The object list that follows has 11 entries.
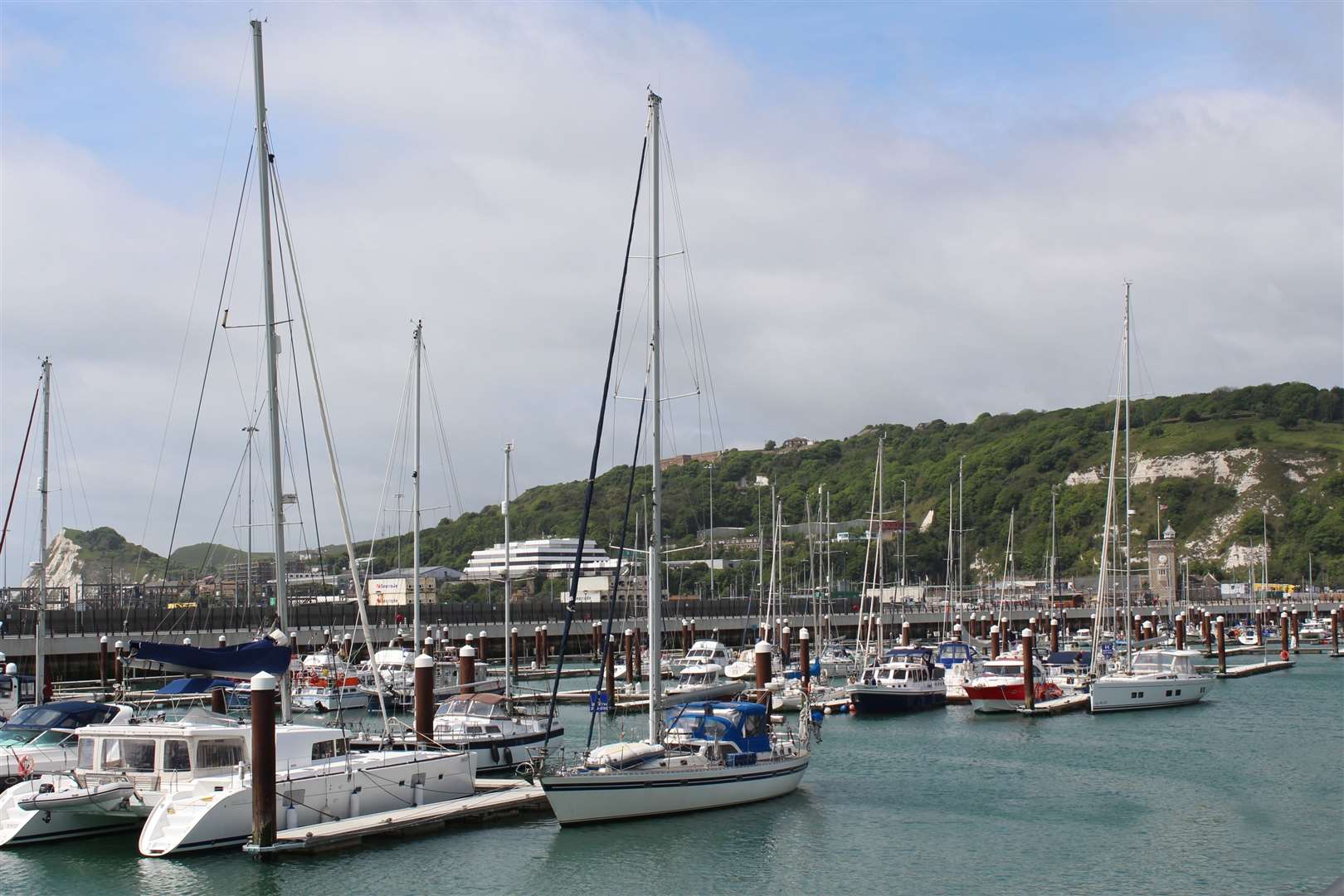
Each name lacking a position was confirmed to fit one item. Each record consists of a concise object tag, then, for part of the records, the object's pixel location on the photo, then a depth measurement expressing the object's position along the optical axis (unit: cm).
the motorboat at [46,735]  3253
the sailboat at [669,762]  2916
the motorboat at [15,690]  4612
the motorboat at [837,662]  7425
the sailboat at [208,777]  2731
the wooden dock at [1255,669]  7925
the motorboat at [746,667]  6838
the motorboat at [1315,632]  12019
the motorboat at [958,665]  6210
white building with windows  17612
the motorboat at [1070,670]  6347
